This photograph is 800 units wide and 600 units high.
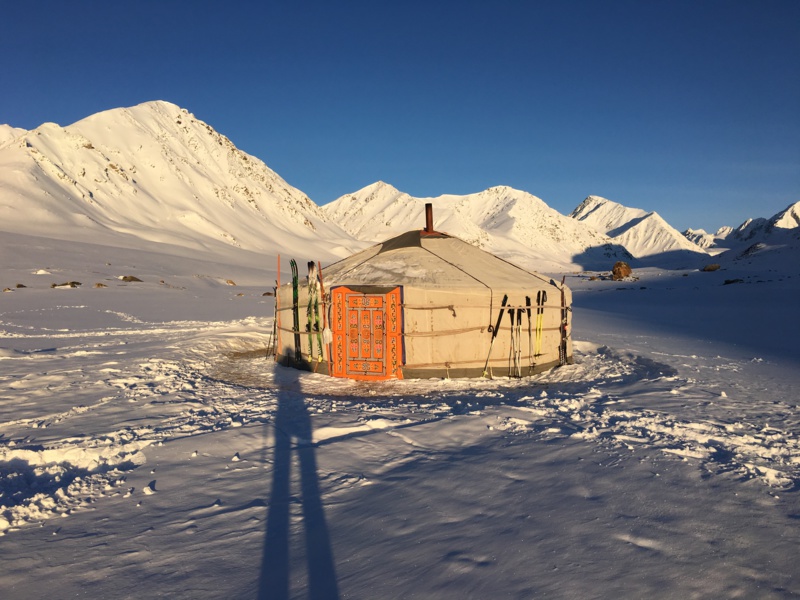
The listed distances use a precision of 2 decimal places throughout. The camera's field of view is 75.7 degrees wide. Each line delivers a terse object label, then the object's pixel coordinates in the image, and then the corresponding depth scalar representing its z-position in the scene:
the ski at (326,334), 8.73
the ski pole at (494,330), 8.73
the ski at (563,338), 9.95
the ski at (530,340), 9.19
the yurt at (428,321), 8.62
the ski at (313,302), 9.45
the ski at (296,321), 9.71
